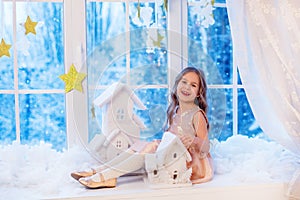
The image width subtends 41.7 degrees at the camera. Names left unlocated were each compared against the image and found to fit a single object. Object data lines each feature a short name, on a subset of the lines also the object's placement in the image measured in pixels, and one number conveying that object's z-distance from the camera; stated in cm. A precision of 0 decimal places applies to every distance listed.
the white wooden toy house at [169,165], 162
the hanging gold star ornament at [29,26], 170
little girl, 165
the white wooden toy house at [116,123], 167
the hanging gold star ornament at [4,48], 166
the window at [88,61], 173
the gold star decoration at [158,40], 178
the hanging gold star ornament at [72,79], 173
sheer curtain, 171
